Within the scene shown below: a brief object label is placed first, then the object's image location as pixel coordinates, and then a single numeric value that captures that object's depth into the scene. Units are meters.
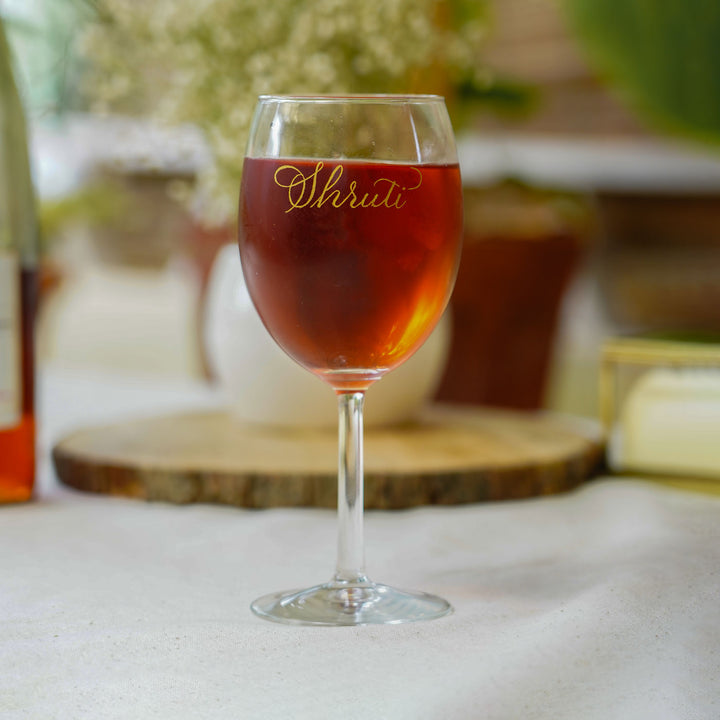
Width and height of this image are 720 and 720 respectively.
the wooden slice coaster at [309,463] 0.86
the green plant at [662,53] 2.38
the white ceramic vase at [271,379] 0.99
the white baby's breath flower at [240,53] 0.96
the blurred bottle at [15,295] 0.84
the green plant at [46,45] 2.93
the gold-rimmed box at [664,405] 0.87
